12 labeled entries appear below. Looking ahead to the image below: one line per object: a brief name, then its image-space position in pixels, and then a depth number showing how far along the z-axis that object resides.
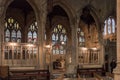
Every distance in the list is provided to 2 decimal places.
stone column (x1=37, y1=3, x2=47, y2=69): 18.35
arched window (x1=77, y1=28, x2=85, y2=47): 25.79
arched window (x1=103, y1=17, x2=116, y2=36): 24.56
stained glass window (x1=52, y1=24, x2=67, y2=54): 24.88
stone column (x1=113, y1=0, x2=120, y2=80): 7.12
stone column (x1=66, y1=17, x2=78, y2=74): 20.16
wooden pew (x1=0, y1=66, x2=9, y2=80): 14.77
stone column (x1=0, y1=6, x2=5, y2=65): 17.19
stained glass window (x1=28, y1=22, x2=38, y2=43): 23.64
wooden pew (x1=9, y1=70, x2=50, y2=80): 15.31
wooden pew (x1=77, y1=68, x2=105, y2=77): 18.74
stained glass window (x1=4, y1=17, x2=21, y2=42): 22.60
